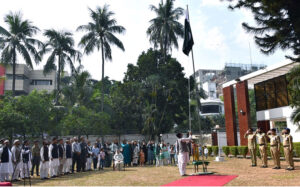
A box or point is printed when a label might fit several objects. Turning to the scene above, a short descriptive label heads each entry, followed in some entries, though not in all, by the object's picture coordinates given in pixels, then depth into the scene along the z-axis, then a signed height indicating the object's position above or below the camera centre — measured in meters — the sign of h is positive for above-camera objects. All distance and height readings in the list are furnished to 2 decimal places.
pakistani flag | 12.84 +4.26
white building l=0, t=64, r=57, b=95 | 46.34 +9.65
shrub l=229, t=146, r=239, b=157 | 21.48 -1.53
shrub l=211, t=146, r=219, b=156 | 24.96 -1.65
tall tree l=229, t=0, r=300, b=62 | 7.84 +3.34
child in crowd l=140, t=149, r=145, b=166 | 18.27 -1.60
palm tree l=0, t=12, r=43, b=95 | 25.52 +8.75
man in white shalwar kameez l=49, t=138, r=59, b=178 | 13.30 -1.09
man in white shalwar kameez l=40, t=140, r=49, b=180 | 12.91 -1.18
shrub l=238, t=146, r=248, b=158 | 20.33 -1.42
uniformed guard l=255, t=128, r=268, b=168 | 13.02 -0.78
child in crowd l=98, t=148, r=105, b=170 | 17.11 -1.44
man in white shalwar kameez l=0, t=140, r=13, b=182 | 11.70 -1.06
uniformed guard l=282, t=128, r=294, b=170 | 11.60 -0.72
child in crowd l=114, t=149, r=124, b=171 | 15.32 -1.37
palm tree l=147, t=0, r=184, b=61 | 35.44 +13.33
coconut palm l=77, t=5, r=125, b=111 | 30.19 +10.79
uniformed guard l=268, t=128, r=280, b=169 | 12.23 -0.75
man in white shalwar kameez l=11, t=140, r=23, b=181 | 12.11 -0.78
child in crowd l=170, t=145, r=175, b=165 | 18.55 -1.29
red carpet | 8.72 -1.62
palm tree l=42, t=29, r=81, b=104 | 30.81 +9.64
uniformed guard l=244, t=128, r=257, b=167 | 13.59 -0.65
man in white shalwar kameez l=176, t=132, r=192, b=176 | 11.27 -0.81
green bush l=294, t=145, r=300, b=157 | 15.87 -1.16
